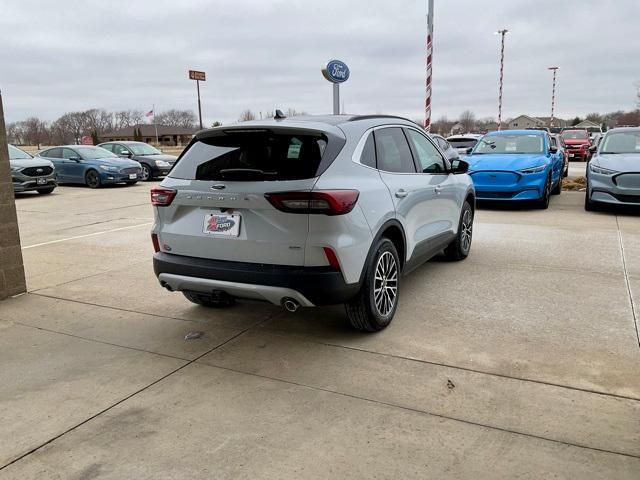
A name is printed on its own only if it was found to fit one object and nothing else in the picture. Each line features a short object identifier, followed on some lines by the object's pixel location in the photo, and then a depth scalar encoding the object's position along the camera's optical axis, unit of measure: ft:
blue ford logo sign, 40.86
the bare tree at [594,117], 359.95
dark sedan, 65.92
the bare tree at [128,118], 347.97
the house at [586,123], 366.06
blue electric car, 34.04
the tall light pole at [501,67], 112.68
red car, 91.66
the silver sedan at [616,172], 31.04
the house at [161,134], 333.21
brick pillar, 17.37
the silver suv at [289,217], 11.93
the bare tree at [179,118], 347.97
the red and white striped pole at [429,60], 52.60
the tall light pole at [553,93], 164.96
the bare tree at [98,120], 315.58
